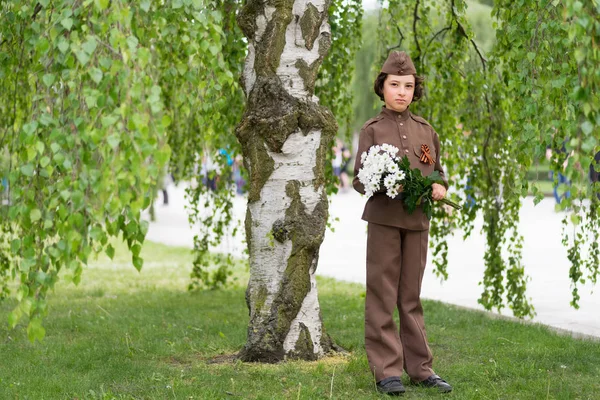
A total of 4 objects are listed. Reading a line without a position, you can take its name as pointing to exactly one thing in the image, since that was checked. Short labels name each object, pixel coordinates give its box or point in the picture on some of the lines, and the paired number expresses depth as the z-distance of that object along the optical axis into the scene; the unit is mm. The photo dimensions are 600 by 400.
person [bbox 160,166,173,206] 25956
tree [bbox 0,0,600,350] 2869
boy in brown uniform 4234
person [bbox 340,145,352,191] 30892
